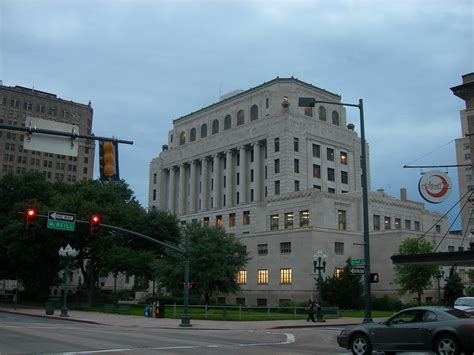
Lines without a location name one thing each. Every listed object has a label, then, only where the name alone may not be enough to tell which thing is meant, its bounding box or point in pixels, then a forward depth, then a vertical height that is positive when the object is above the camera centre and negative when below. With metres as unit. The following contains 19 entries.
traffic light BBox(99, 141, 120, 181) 14.21 +3.17
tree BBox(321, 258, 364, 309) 56.66 -1.09
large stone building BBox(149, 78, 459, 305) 65.94 +14.98
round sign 29.48 +5.10
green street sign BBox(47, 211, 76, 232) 31.16 +3.38
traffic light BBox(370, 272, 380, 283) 25.42 +0.12
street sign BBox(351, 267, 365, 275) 25.80 +0.50
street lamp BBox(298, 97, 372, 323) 24.34 +2.63
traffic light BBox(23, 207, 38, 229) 27.89 +3.24
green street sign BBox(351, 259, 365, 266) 25.99 +0.88
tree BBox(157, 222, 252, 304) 48.91 +1.43
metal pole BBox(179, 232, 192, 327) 32.69 -1.07
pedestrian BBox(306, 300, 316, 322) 37.38 -2.23
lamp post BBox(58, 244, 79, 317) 43.63 +2.00
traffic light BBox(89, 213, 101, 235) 29.42 +3.05
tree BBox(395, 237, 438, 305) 54.31 +0.68
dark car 14.34 -1.46
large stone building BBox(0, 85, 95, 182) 139.38 +39.92
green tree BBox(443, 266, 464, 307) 50.16 -0.94
